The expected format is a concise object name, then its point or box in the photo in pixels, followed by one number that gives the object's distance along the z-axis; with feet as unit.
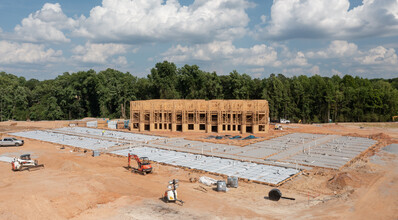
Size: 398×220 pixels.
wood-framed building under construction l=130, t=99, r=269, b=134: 161.07
